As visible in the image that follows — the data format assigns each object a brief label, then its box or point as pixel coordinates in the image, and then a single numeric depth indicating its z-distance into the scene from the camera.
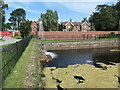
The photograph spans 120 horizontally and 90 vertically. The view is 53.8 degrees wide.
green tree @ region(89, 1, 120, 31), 51.69
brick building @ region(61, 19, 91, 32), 63.48
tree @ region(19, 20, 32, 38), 37.28
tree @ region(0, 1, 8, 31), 29.01
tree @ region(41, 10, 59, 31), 46.59
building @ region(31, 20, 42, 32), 58.53
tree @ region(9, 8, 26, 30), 83.44
